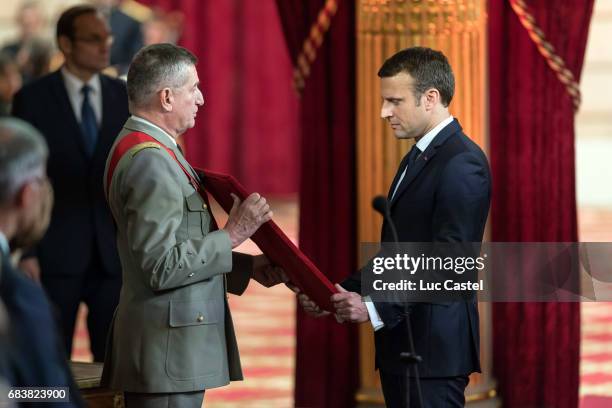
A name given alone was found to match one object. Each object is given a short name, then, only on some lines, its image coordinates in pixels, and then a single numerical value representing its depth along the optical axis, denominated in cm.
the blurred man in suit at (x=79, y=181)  1027
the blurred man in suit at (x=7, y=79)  2136
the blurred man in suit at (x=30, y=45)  2475
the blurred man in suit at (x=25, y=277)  466
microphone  616
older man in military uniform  667
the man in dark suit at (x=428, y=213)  686
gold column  1023
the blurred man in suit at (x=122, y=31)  2242
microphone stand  618
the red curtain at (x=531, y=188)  1077
